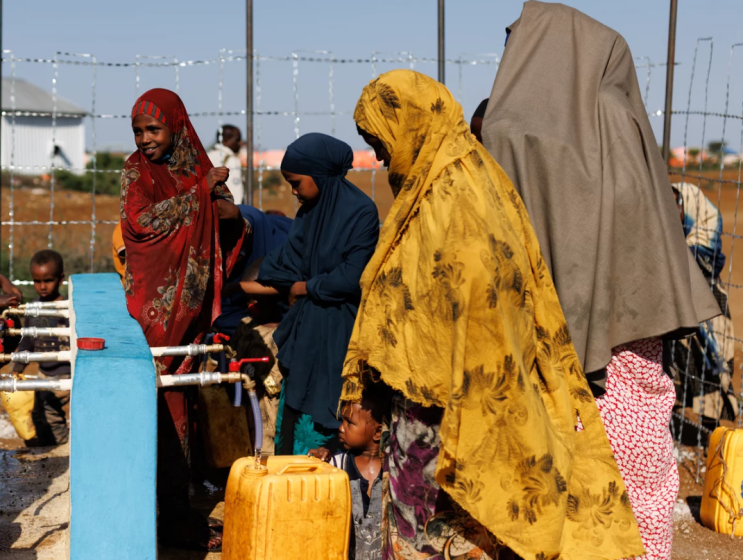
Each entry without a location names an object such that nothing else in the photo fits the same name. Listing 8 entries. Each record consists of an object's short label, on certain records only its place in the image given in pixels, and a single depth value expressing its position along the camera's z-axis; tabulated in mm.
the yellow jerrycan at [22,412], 4969
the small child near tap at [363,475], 3049
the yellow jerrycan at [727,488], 4266
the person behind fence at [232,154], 7731
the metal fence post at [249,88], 5520
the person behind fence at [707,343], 5430
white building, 31375
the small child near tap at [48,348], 5027
